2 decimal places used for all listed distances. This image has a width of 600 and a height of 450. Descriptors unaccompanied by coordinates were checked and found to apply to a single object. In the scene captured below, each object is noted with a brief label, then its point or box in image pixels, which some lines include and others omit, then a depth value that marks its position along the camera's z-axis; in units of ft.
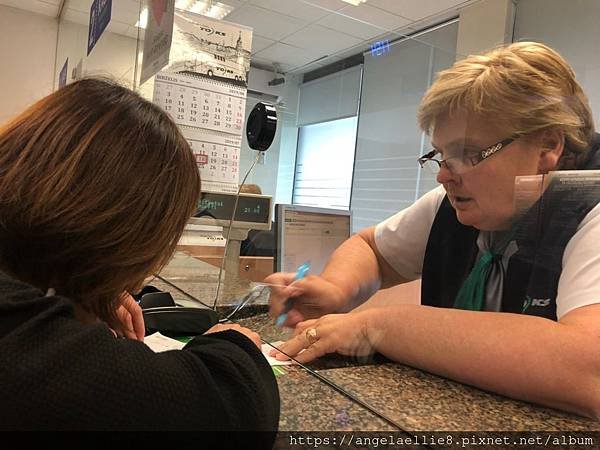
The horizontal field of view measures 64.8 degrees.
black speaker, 4.41
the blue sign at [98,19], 6.68
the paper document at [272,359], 2.12
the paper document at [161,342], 2.29
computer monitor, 4.31
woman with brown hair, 1.20
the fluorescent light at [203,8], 3.90
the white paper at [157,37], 3.83
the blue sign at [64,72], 11.76
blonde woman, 1.88
